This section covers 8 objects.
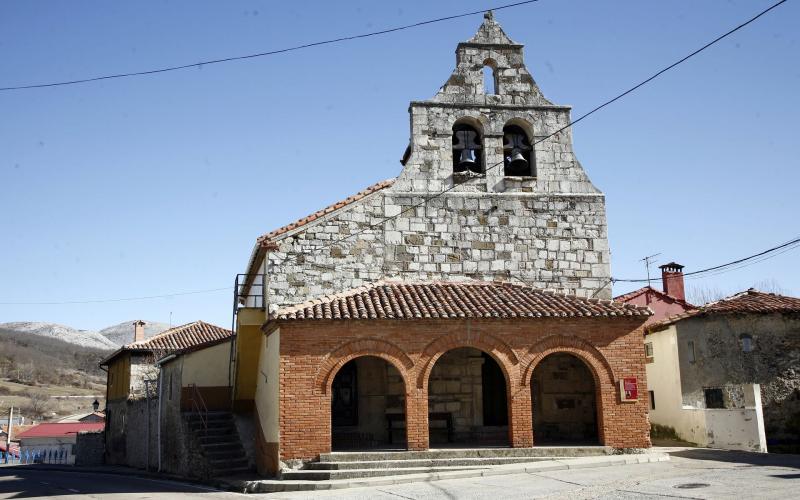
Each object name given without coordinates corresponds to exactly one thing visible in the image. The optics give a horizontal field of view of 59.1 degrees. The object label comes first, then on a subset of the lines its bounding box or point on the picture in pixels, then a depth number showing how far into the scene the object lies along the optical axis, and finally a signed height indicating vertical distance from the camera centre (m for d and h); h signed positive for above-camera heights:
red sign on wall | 15.92 +0.06
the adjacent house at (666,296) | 29.33 +3.91
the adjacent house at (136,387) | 27.38 +0.49
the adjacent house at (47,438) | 52.66 -2.78
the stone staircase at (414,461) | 14.13 -1.35
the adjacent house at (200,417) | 18.06 -0.55
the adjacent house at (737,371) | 18.75 +0.52
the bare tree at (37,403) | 75.71 -0.35
